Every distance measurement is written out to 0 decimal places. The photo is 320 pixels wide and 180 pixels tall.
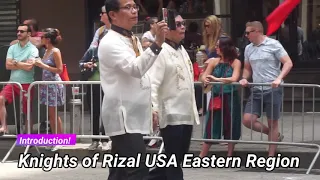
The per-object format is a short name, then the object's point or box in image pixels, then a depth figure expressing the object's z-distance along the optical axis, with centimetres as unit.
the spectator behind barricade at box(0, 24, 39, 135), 1032
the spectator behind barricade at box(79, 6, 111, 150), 993
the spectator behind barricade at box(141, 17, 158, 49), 991
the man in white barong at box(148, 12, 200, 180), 679
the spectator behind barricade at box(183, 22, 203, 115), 1364
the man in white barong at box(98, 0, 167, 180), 584
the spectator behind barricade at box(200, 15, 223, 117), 983
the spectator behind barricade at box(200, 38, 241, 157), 935
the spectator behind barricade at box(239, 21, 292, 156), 920
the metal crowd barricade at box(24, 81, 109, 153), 987
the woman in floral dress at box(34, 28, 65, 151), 1009
